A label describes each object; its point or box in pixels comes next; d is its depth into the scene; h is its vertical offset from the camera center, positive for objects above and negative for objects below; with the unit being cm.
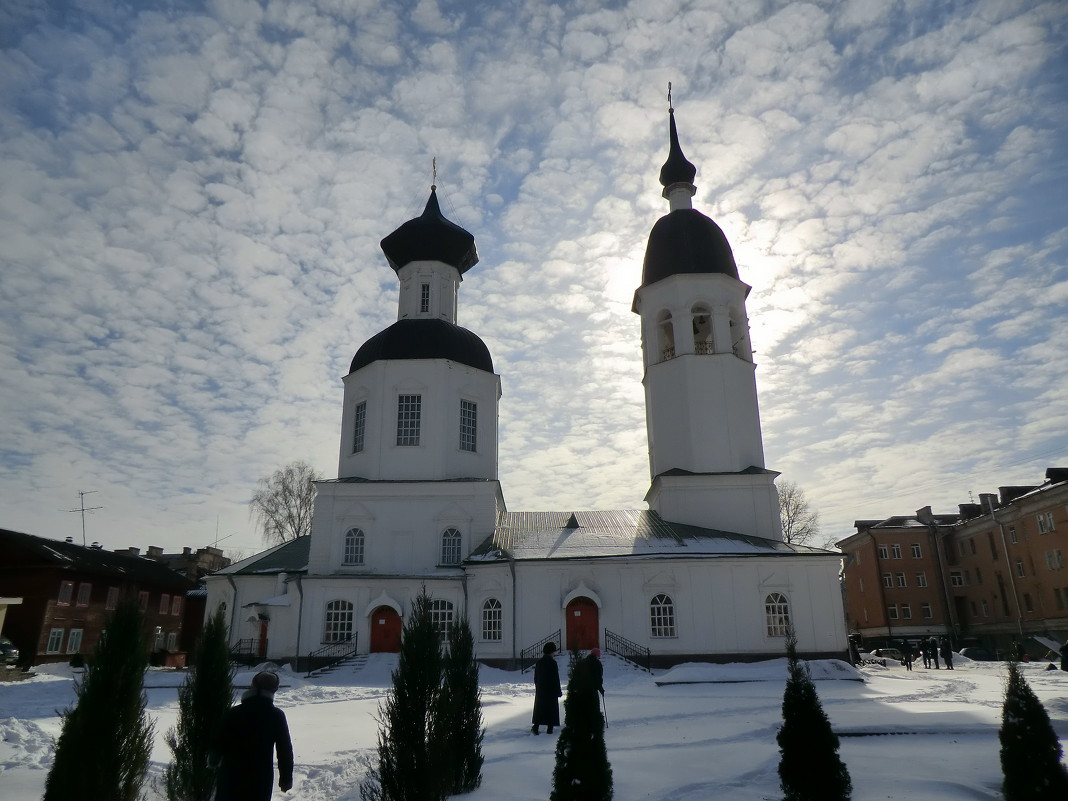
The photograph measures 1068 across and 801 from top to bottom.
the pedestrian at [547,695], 1170 -81
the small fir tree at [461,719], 748 -81
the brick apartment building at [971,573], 3919 +375
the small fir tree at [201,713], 766 -72
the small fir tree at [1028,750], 632 -95
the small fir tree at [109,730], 655 -73
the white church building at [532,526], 2700 +439
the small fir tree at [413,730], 688 -80
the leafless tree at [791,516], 4372 +687
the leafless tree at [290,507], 4003 +703
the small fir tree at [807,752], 662 -98
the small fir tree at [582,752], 657 -95
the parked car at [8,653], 2442 -21
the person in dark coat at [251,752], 593 -82
